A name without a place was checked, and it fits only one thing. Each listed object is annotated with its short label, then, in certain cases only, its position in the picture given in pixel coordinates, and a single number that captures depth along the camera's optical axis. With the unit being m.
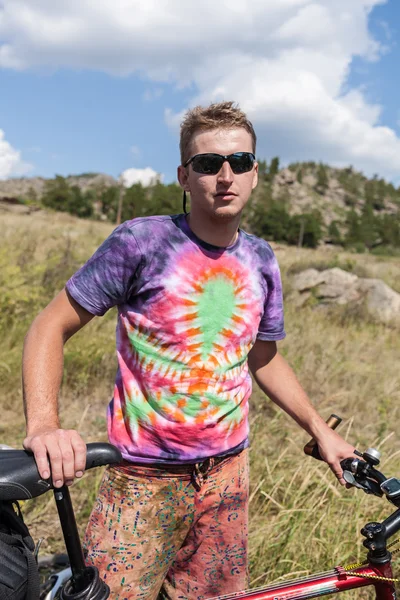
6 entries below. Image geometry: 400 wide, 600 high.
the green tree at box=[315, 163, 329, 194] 106.50
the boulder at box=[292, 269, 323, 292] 10.61
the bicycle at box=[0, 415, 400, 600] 1.15
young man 1.63
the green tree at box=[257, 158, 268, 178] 99.06
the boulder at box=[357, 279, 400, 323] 9.72
